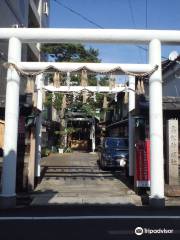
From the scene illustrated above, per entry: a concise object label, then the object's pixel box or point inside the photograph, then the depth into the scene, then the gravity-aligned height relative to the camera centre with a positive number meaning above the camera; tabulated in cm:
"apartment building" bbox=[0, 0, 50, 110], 1136 +736
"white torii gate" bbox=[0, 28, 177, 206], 727 +218
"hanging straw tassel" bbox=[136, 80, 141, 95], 770 +165
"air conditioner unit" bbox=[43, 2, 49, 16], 2364 +1326
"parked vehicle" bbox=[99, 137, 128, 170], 1394 -89
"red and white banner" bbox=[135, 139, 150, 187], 835 -105
